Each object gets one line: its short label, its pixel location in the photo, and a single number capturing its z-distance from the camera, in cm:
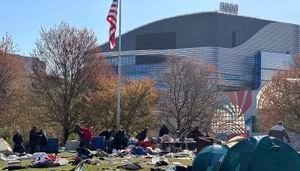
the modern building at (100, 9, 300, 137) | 14062
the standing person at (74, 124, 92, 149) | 3125
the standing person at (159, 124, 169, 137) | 4011
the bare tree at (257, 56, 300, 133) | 5631
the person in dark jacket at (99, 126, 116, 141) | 3601
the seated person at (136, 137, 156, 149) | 3401
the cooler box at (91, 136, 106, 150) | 3316
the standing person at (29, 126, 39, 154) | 3394
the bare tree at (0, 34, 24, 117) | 5122
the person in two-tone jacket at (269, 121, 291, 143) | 2933
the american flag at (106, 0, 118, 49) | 4166
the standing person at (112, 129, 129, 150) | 3316
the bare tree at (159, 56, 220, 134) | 6222
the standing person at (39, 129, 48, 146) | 3407
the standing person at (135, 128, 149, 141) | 3672
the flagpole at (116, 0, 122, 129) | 4175
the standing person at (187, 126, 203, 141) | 3659
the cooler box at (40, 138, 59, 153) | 3462
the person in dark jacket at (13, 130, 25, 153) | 3449
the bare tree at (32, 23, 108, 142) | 5116
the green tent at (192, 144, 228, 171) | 1789
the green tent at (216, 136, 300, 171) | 1531
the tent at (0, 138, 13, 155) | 3231
